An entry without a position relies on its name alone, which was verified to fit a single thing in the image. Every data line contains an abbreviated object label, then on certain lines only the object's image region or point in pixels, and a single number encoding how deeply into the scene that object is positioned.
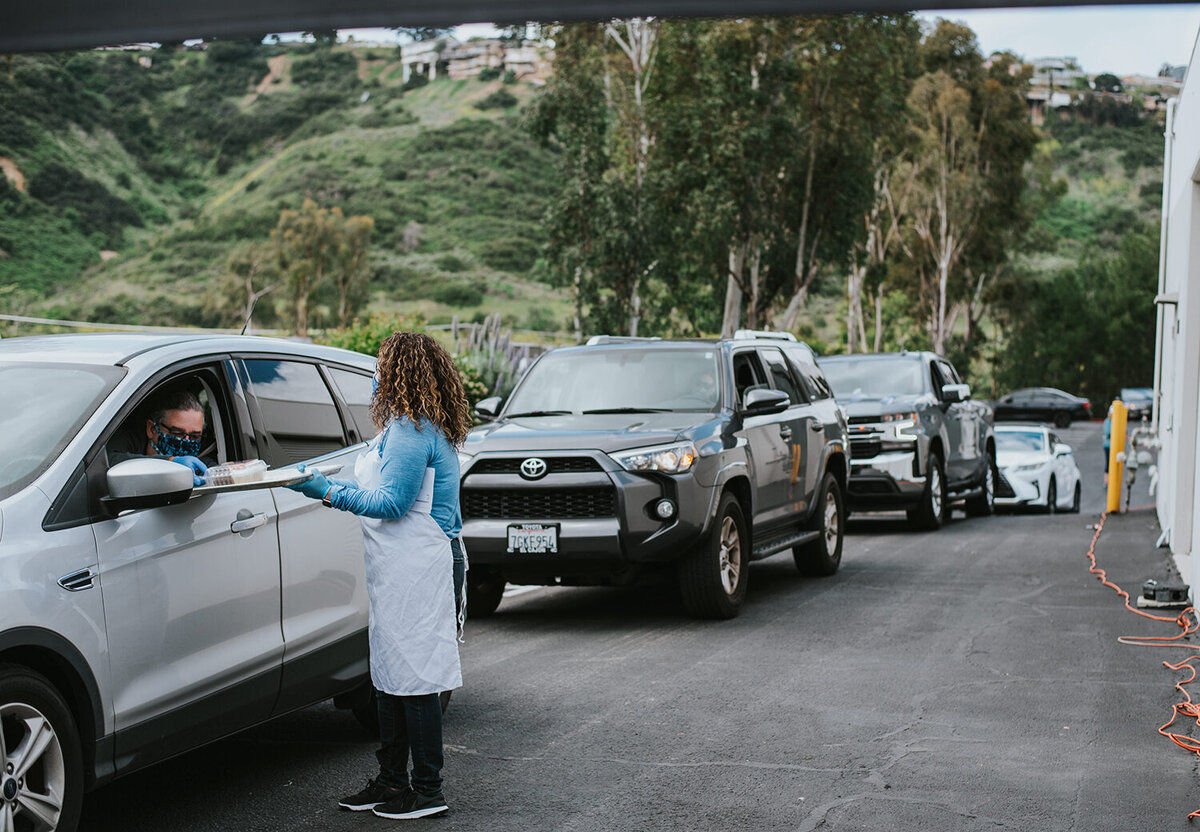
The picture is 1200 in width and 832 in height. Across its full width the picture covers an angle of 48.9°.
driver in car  4.82
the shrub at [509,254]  89.88
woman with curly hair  5.00
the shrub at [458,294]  83.75
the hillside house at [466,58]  127.50
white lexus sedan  22.34
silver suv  4.13
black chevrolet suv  15.99
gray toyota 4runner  8.99
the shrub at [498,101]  118.75
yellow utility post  20.41
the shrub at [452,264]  88.75
